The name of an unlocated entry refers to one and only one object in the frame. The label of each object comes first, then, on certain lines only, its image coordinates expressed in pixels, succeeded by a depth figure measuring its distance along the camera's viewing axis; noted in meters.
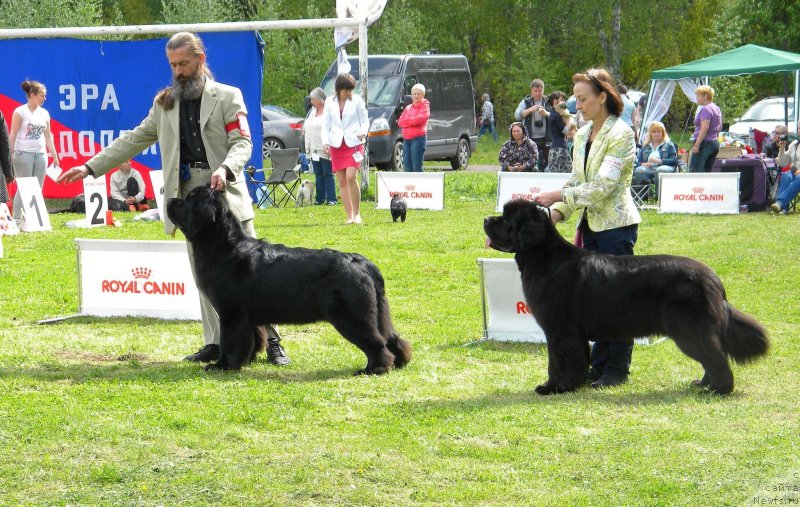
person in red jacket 16.89
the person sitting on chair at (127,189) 15.76
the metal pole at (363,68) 16.22
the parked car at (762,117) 25.39
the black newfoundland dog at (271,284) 5.96
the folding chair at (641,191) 16.20
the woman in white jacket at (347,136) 13.63
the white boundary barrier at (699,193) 15.20
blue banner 16.73
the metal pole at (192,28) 15.72
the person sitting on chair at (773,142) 18.27
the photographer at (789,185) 15.09
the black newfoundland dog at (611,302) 5.32
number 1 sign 13.53
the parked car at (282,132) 26.28
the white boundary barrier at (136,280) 7.89
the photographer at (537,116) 16.67
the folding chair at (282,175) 16.72
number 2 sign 14.02
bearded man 6.22
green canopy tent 19.50
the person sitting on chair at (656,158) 16.58
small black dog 14.01
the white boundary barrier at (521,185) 14.56
